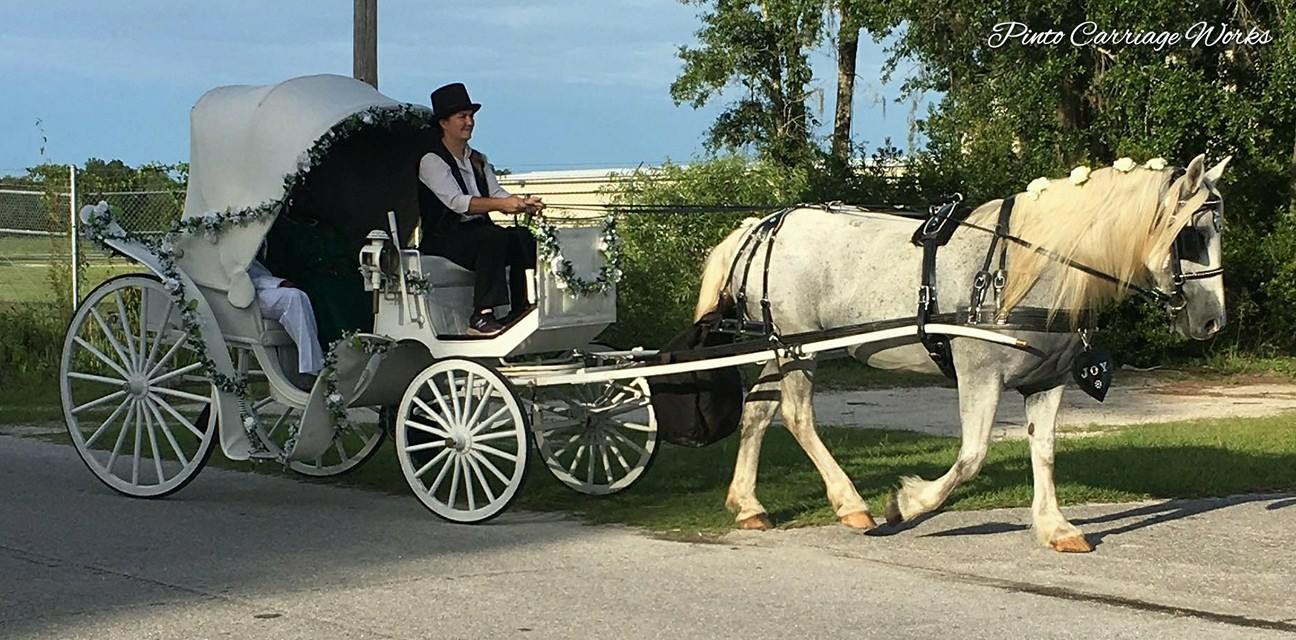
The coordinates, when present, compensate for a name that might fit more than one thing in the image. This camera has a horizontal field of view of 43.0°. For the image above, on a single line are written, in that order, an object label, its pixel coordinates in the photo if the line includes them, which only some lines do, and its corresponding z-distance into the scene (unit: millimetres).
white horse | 7906
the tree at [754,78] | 30719
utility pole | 15359
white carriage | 9016
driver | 9203
